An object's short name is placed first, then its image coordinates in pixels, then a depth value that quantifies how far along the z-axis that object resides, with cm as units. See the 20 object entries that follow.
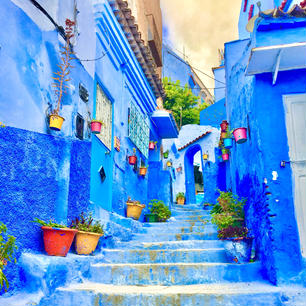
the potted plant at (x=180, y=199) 1816
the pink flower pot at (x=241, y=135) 686
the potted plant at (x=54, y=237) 494
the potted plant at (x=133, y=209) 926
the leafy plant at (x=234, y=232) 666
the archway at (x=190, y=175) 1944
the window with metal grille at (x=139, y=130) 1033
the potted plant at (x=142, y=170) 1104
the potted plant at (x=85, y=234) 566
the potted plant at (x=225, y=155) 1160
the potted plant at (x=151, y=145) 1282
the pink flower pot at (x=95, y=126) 682
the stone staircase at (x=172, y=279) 466
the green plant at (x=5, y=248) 397
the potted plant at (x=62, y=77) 542
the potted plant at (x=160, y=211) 1070
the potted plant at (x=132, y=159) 984
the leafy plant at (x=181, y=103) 2431
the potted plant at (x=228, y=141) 891
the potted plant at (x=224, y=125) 979
